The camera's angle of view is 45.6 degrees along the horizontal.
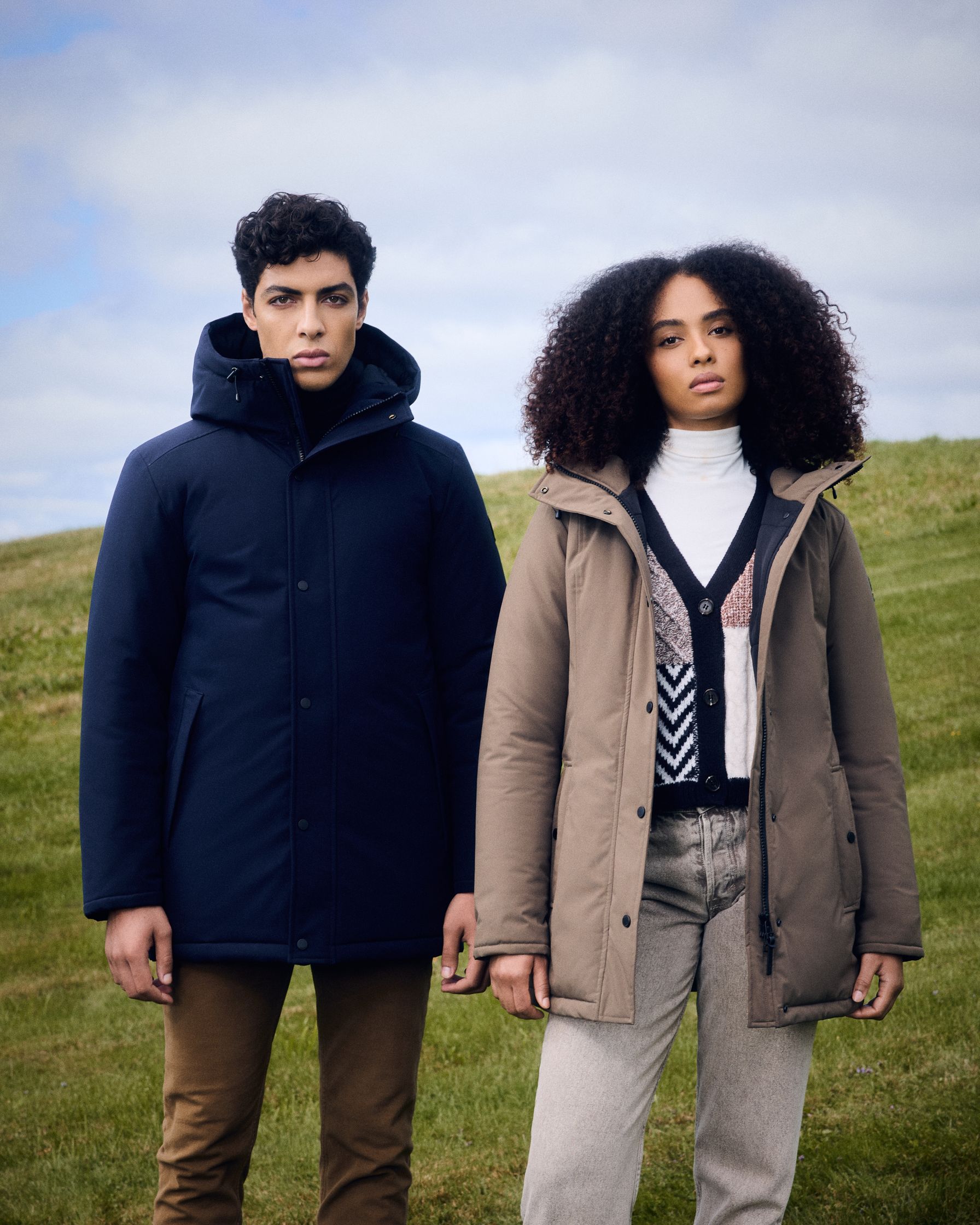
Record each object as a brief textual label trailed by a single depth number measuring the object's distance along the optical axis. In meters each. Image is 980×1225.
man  2.59
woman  2.40
